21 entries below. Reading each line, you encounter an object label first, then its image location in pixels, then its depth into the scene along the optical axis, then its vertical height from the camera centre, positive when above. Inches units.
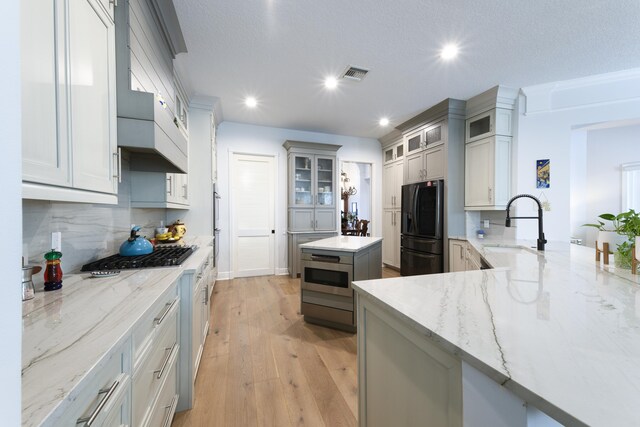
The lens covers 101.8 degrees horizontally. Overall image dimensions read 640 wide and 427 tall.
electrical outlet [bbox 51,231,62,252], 48.6 -5.9
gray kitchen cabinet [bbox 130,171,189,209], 83.8 +6.7
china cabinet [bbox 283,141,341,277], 180.5 +11.5
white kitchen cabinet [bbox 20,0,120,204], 30.2 +15.3
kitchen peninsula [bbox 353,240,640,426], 17.6 -11.9
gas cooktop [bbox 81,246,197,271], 57.6 -12.5
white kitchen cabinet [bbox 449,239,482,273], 108.1 -21.6
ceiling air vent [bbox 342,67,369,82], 110.7 +60.1
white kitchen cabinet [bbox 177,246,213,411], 62.5 -32.1
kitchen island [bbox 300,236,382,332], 98.8 -26.9
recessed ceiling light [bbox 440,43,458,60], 95.4 +60.4
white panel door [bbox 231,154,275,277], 178.4 -3.5
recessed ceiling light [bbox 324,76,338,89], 119.6 +60.4
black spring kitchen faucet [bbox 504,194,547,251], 76.0 -8.7
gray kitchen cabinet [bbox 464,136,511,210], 129.8 +19.3
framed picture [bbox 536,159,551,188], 126.3 +18.0
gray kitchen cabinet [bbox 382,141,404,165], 189.6 +44.5
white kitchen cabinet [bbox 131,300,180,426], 36.6 -26.5
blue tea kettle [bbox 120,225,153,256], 69.8 -10.0
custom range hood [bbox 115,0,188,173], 52.5 +31.6
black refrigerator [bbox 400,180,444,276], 146.5 -10.7
